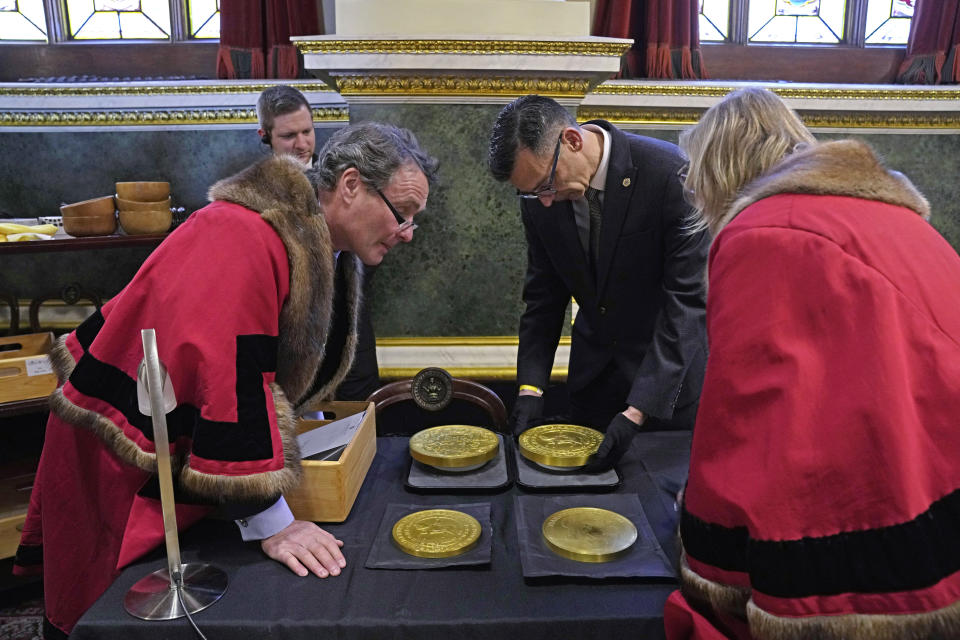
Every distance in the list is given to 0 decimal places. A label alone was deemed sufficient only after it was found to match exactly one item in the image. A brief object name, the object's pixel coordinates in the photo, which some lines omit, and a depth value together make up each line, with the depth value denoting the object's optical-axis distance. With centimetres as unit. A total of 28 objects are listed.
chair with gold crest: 185
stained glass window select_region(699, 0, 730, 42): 417
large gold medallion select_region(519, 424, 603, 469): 154
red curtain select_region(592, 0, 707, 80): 366
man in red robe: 125
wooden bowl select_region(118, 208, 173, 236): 289
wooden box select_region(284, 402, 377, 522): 135
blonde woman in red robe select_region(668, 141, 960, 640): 97
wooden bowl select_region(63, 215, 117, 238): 286
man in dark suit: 191
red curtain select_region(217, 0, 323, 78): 343
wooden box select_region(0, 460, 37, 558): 253
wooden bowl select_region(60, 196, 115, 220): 287
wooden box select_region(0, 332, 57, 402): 250
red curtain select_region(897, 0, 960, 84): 386
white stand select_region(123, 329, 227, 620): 107
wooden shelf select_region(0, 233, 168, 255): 271
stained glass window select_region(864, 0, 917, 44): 421
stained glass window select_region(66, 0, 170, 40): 374
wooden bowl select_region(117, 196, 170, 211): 289
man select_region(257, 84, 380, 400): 271
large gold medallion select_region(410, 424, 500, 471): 154
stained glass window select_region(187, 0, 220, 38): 379
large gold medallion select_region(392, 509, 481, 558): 122
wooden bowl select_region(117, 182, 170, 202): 290
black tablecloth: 106
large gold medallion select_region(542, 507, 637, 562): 120
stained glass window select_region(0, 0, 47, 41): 368
